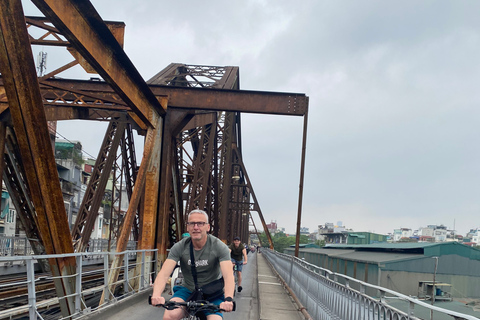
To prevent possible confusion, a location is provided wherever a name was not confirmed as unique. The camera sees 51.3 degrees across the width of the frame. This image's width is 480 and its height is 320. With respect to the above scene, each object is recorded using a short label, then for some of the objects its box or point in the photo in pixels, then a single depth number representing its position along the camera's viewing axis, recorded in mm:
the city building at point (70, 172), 53350
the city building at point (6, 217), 41406
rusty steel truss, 6309
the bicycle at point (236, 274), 13728
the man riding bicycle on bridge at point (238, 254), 13203
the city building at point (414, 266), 37531
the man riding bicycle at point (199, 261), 4258
